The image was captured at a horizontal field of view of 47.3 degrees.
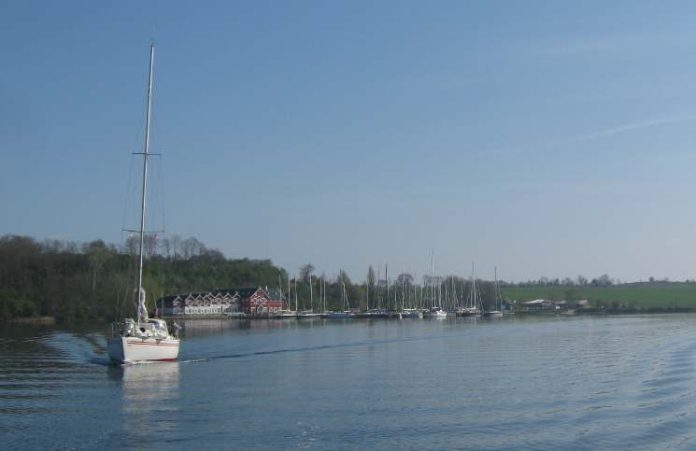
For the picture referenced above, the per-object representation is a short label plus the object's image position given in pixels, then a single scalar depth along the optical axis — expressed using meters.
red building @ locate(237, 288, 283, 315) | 177.50
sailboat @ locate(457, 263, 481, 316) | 187.34
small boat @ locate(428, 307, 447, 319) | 169.38
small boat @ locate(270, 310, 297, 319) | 164.00
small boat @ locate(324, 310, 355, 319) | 166.62
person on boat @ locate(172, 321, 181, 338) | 56.69
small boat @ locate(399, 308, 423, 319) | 172.62
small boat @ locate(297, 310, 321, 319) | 166.62
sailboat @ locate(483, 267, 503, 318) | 181.71
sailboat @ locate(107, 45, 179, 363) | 50.34
